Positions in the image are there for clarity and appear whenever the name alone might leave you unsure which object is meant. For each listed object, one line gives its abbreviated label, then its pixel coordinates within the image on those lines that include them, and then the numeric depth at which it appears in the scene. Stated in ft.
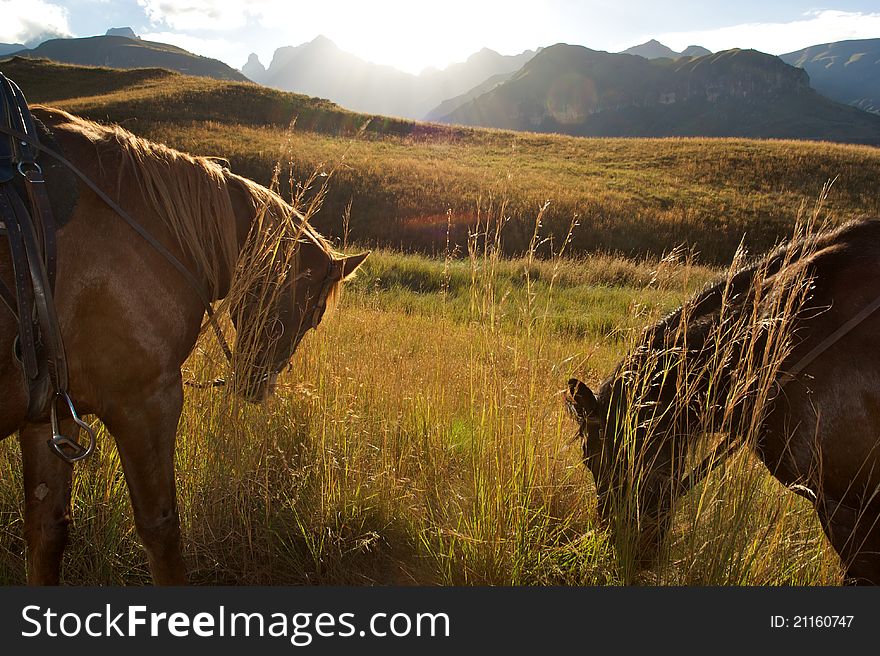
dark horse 6.73
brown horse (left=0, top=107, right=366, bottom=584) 6.17
